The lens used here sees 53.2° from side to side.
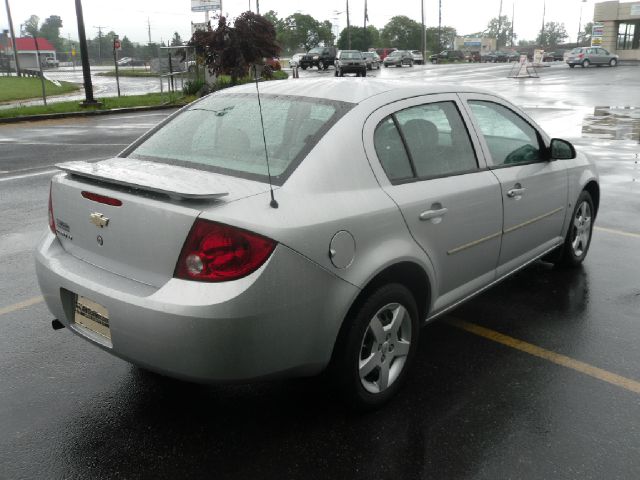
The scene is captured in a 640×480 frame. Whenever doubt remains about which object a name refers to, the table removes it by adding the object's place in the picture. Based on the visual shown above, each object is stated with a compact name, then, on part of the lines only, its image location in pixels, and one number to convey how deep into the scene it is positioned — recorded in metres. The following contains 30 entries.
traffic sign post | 23.81
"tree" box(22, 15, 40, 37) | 174.16
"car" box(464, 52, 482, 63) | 84.88
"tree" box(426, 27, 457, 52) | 134.38
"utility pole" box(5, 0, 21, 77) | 52.15
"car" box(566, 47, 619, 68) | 53.56
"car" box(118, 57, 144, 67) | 96.00
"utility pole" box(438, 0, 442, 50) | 111.06
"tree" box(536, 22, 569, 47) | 182.40
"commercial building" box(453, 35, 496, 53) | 106.81
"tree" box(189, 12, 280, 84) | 23.34
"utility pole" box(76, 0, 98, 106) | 20.44
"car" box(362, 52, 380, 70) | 53.40
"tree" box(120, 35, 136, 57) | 142.89
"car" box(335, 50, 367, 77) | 42.28
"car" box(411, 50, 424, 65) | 68.88
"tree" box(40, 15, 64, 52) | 178.04
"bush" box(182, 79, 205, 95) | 25.47
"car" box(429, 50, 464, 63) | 82.59
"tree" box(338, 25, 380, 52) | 100.99
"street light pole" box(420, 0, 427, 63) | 75.59
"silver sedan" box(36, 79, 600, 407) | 2.60
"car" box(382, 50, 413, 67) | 61.00
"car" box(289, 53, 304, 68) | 52.43
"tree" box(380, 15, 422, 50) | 128.00
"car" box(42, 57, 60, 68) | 89.75
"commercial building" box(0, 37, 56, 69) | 85.07
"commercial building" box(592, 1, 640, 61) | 60.86
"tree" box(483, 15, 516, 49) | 187.62
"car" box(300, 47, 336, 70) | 52.03
